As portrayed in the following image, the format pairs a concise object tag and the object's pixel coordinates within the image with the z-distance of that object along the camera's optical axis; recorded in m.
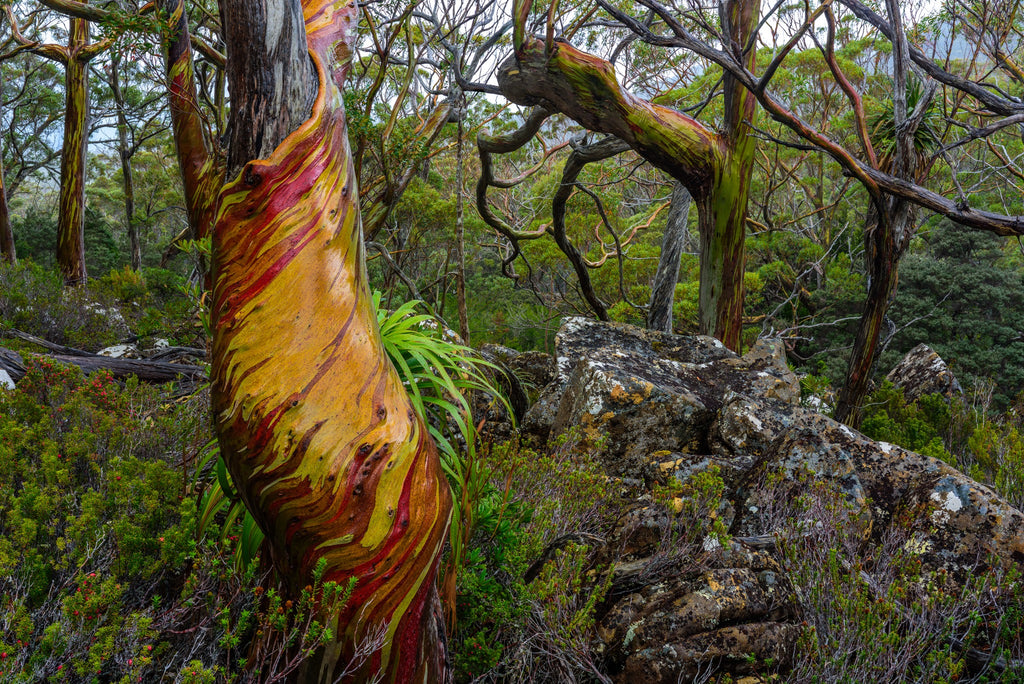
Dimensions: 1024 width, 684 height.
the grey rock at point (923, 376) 7.20
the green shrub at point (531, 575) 2.07
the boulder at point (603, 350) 4.23
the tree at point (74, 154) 10.31
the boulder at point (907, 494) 2.39
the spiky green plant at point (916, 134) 5.23
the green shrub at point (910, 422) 5.05
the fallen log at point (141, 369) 4.50
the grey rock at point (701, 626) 1.98
